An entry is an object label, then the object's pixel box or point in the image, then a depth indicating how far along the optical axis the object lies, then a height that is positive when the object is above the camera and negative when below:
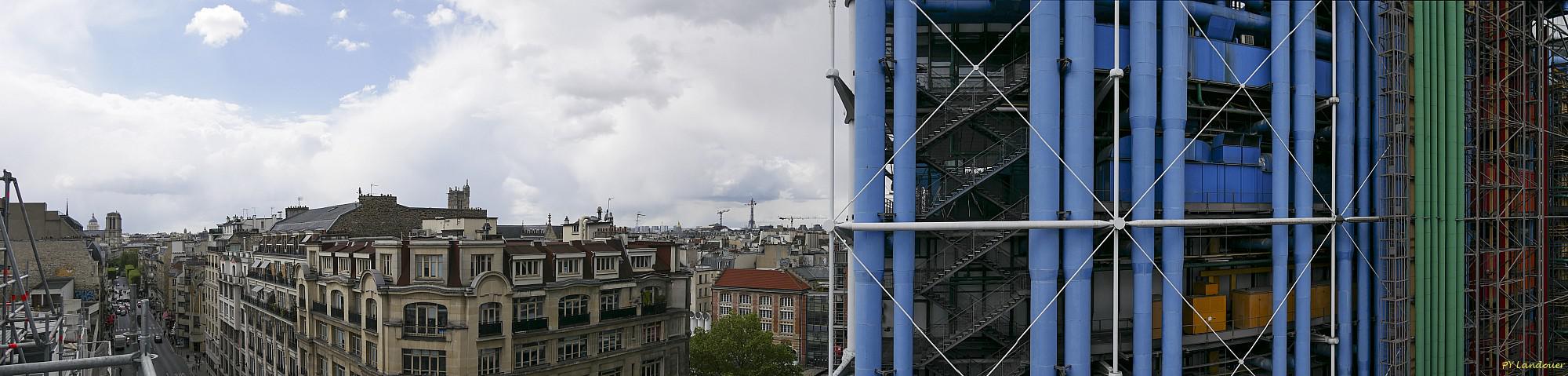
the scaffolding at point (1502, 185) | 23.39 +0.53
